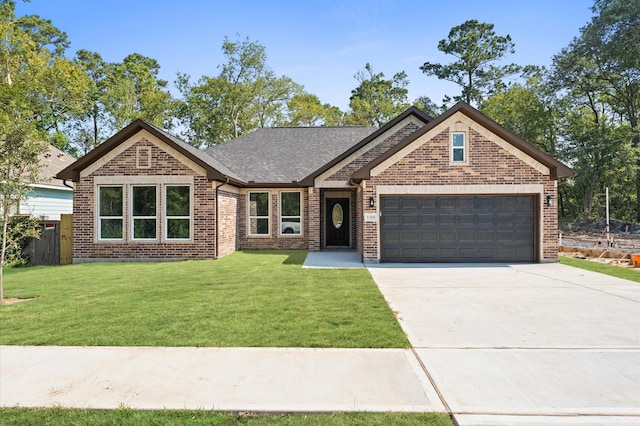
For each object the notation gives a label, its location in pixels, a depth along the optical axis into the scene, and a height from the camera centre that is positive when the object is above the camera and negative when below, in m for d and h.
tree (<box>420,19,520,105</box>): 38.31 +16.19
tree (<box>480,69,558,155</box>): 32.53 +8.94
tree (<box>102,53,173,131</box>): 33.34 +10.27
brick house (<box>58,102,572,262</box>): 12.27 +0.61
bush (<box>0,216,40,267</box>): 7.79 -0.40
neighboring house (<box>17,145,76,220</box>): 19.27 +0.86
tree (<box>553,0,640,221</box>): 29.88 +12.06
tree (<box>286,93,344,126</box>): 37.84 +10.41
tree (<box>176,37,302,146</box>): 33.84 +10.68
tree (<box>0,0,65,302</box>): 19.92 +8.23
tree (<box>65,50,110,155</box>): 37.22 +8.54
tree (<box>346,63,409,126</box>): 39.94 +12.85
